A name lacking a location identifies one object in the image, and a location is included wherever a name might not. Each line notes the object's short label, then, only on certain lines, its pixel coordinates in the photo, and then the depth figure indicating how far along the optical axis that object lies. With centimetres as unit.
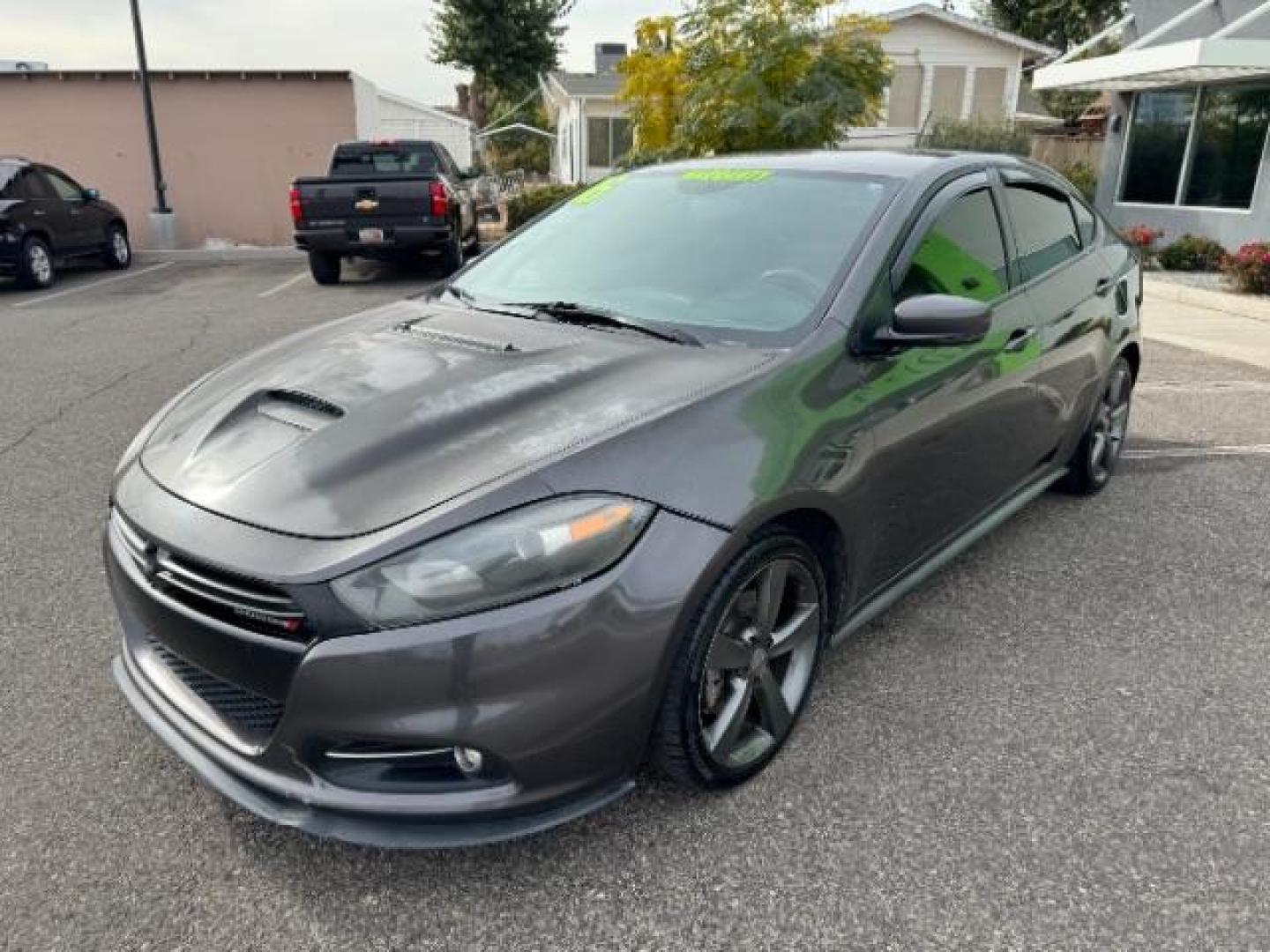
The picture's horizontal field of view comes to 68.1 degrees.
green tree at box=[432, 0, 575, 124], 3422
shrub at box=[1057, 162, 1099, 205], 1747
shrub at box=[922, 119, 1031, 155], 2228
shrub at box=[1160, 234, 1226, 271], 1276
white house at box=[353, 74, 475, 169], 1869
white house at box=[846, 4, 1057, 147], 2541
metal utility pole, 1567
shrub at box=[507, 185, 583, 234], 1752
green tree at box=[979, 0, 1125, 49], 3528
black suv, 1180
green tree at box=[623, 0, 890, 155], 1146
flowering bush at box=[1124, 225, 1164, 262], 1306
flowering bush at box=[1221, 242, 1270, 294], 1035
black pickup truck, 1164
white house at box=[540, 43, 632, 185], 2867
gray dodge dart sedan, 190
